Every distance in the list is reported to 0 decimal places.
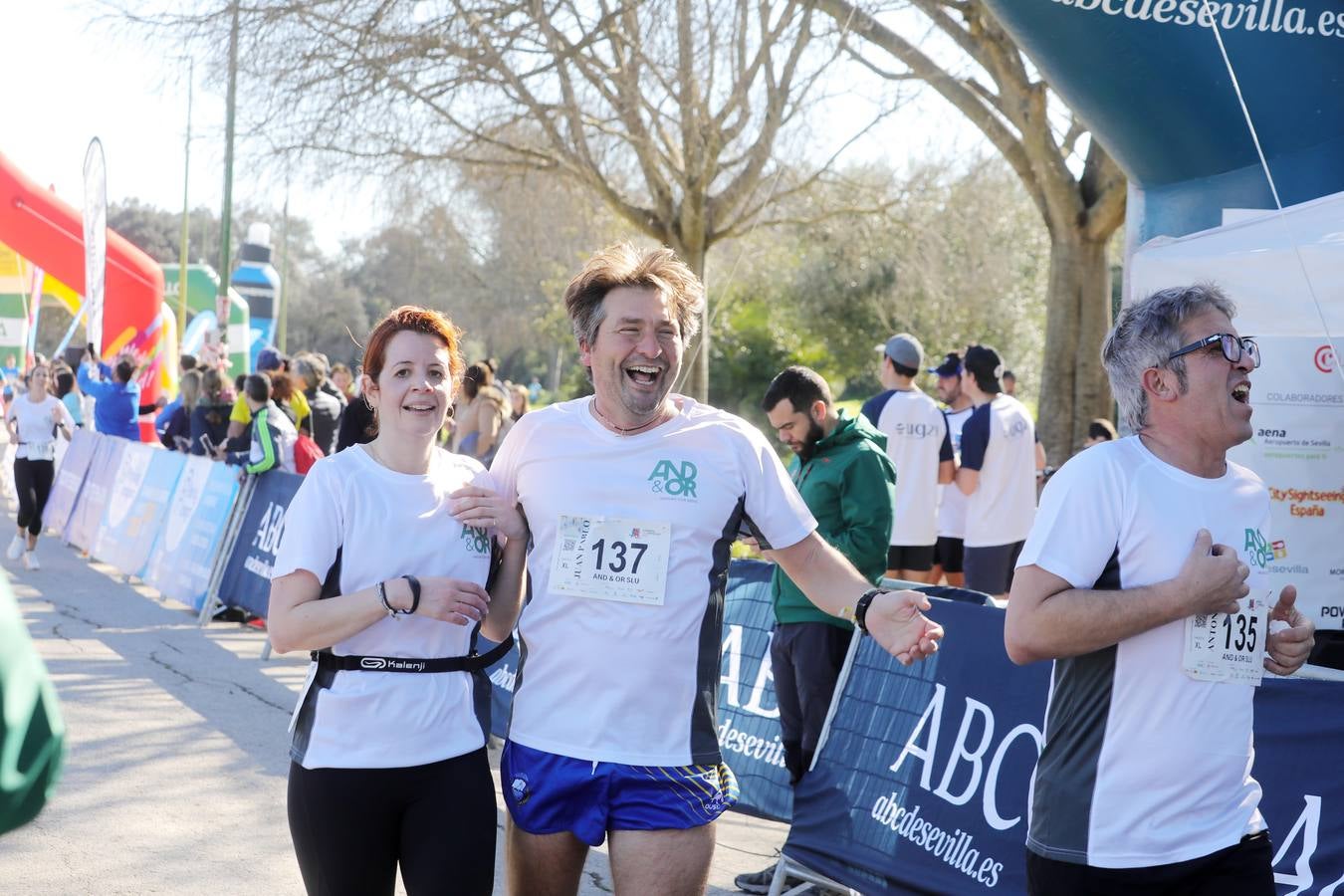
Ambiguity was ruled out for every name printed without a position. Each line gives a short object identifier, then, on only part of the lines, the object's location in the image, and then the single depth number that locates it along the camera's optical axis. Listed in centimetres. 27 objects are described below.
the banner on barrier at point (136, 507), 1259
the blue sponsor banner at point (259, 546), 1014
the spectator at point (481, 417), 1013
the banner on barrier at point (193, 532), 1116
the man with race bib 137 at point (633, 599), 303
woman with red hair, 308
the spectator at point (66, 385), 1577
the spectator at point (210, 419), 1389
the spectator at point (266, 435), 1047
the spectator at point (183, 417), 1512
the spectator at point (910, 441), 909
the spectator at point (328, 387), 1452
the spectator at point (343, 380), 1798
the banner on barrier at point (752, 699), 581
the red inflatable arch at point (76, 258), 2494
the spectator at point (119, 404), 1596
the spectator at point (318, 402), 1336
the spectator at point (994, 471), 902
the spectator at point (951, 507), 979
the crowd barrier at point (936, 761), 396
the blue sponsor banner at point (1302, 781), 389
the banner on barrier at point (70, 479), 1547
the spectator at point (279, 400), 1211
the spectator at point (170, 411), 1661
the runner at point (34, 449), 1362
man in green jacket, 554
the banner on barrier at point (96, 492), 1432
